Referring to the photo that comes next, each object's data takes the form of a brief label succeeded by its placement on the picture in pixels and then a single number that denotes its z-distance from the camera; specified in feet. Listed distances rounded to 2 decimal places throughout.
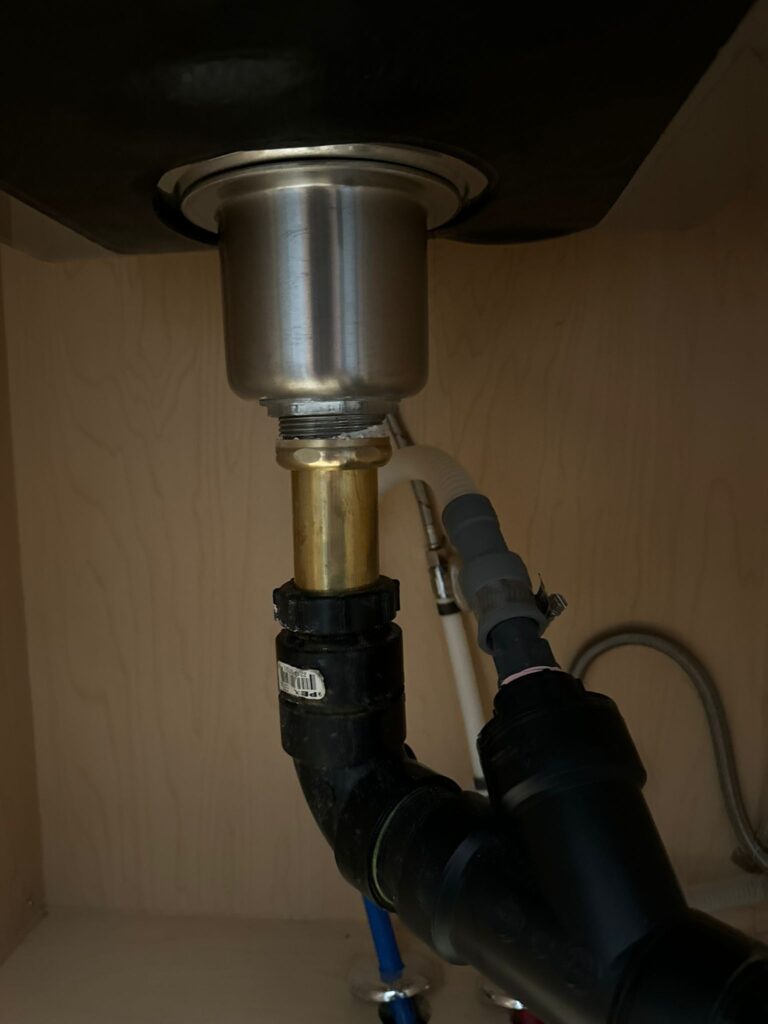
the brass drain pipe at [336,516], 1.70
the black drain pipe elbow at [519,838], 1.29
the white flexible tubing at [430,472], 2.09
